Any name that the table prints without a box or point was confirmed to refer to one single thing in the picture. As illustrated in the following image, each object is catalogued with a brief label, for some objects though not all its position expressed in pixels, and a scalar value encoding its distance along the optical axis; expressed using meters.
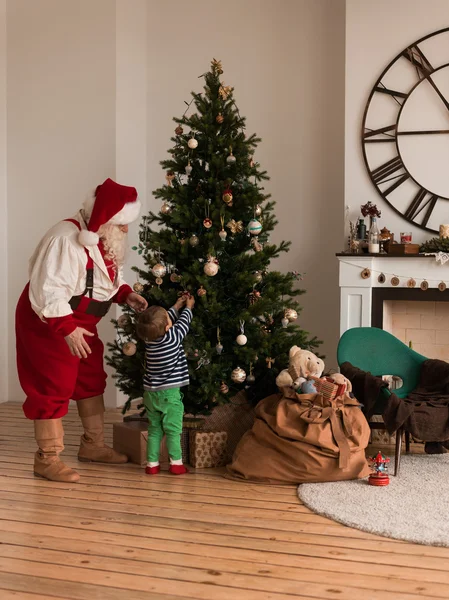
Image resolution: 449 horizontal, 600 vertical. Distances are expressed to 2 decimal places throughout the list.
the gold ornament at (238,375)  4.08
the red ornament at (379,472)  3.73
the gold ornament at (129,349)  4.12
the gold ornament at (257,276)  4.11
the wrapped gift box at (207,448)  4.13
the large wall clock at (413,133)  5.20
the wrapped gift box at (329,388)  3.93
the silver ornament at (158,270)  4.11
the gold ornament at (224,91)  4.21
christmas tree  4.12
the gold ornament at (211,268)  4.00
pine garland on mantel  5.00
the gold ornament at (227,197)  4.10
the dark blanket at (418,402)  3.93
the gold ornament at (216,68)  4.23
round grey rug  3.14
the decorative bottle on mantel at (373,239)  5.15
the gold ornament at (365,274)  5.17
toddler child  3.87
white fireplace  5.11
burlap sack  3.81
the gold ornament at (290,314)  4.21
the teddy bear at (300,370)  4.05
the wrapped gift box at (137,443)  4.22
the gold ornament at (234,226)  4.14
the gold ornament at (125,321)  4.27
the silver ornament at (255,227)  4.10
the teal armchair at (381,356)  4.52
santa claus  3.77
